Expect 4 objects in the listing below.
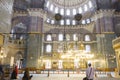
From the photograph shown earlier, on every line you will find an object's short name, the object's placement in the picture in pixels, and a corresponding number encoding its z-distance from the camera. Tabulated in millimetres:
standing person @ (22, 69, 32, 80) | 5496
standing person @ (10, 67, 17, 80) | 7156
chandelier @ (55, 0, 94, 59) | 15509
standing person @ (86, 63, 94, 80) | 4889
